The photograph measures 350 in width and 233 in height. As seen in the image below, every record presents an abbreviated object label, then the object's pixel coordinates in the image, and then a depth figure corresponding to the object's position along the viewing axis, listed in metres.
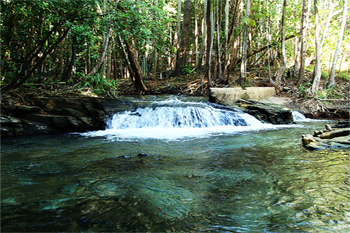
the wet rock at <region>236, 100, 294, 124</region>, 10.18
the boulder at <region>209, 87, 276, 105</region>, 11.77
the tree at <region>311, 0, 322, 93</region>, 12.57
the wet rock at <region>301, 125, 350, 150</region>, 5.52
